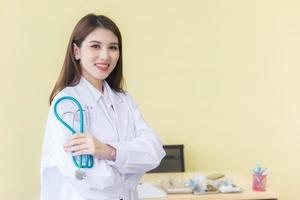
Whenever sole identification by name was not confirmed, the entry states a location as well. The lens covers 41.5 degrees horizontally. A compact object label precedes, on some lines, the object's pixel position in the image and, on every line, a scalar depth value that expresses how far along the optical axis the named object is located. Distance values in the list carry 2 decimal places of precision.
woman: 1.19
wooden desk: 2.20
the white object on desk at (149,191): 2.19
